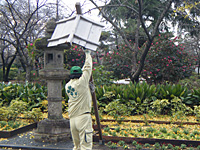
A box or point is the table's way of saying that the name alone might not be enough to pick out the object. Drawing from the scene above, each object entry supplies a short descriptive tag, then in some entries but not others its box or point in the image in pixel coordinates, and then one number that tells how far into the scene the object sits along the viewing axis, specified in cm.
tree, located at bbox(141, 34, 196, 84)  1441
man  441
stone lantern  660
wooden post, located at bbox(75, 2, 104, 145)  459
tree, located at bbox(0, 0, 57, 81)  1645
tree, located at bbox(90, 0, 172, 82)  1085
